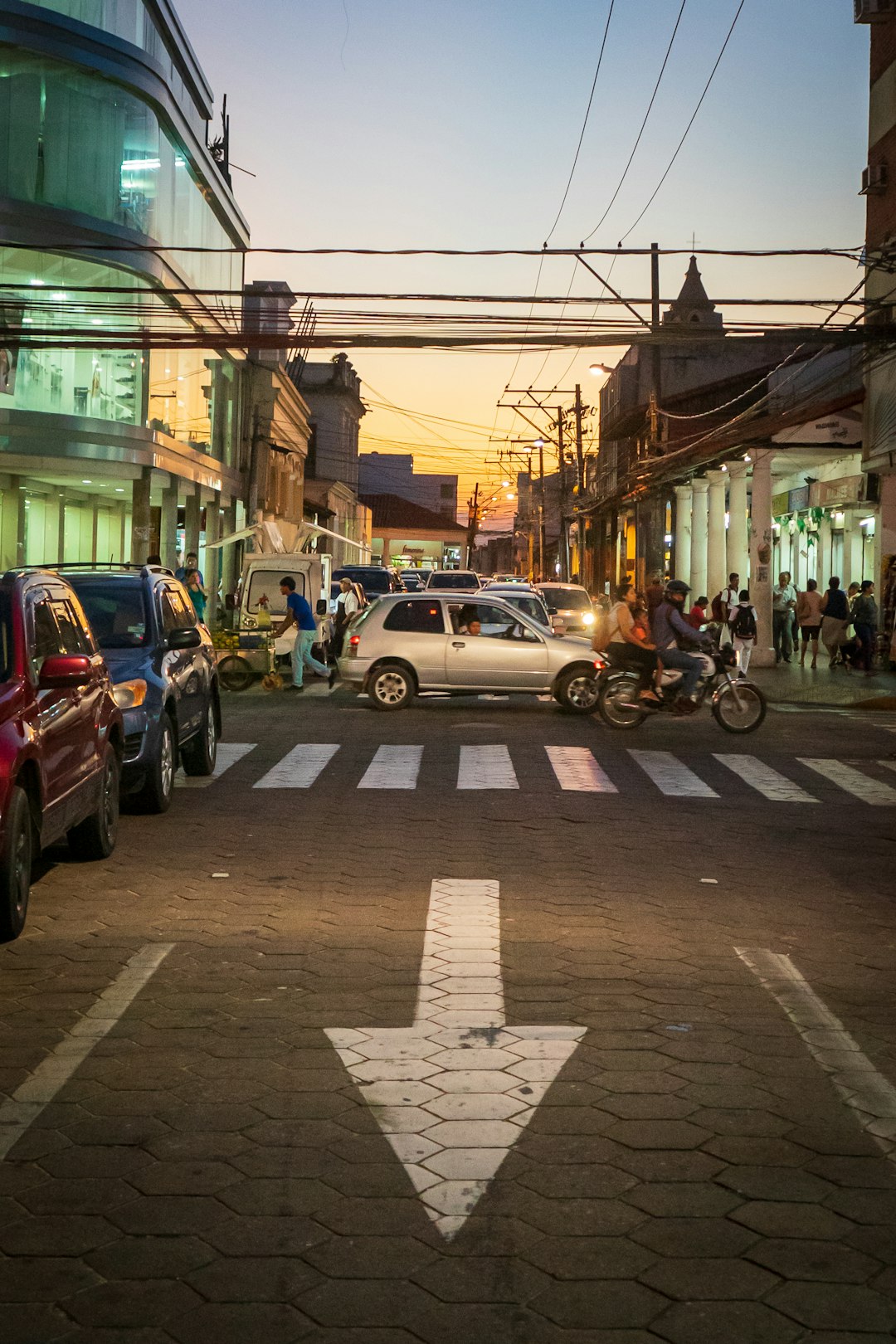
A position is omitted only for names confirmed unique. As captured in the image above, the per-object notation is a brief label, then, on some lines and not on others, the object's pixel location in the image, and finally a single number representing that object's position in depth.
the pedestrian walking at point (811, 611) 30.27
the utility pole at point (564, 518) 67.86
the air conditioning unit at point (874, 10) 29.33
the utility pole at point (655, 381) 41.94
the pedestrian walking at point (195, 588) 25.88
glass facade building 30.14
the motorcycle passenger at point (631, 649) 18.73
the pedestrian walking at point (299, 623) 25.12
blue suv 11.52
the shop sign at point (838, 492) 31.34
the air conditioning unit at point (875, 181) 29.67
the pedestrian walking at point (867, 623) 27.92
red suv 7.45
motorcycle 18.53
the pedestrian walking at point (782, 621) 32.09
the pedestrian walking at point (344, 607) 31.06
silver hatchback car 20.98
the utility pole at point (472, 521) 110.62
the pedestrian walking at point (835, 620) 29.28
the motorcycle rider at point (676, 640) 18.31
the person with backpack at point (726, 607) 30.39
